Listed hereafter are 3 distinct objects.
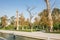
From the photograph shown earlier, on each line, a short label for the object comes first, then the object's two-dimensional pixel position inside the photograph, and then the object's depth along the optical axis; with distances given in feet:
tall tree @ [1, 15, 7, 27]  106.43
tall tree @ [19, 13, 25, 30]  87.77
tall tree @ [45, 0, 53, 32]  45.48
